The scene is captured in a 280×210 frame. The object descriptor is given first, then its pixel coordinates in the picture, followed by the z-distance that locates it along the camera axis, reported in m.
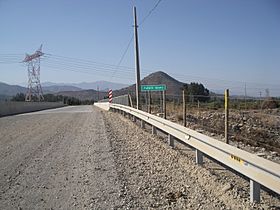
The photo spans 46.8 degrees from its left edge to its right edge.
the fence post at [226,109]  7.21
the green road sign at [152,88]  18.83
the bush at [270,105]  14.38
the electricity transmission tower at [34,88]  79.48
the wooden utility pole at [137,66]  19.67
